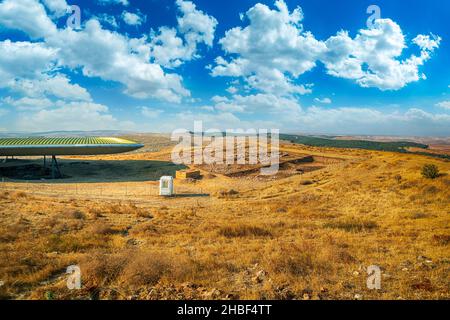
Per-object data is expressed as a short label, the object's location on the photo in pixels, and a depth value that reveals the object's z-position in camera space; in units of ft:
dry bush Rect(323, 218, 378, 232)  51.00
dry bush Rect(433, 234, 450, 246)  38.75
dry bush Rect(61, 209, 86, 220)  58.08
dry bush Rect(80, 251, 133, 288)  27.07
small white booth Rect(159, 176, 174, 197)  97.04
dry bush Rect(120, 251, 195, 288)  27.03
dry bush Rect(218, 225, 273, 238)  46.83
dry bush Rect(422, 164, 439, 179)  90.02
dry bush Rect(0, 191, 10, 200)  76.20
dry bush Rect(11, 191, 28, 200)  78.99
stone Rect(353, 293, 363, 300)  24.13
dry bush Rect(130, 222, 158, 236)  47.81
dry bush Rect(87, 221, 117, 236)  46.80
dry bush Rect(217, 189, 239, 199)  97.52
